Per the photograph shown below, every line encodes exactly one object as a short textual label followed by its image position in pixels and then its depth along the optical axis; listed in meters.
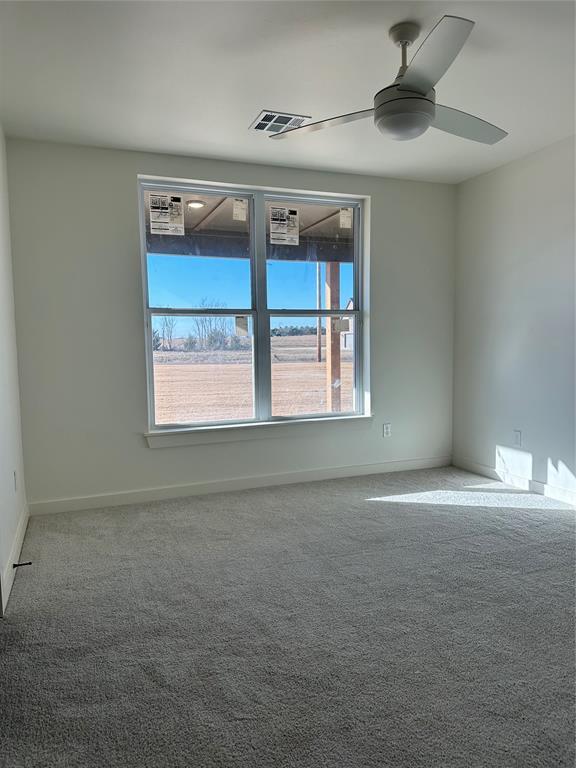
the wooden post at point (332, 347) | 4.30
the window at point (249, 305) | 3.81
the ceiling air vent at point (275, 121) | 2.96
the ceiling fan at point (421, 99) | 1.80
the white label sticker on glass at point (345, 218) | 4.31
